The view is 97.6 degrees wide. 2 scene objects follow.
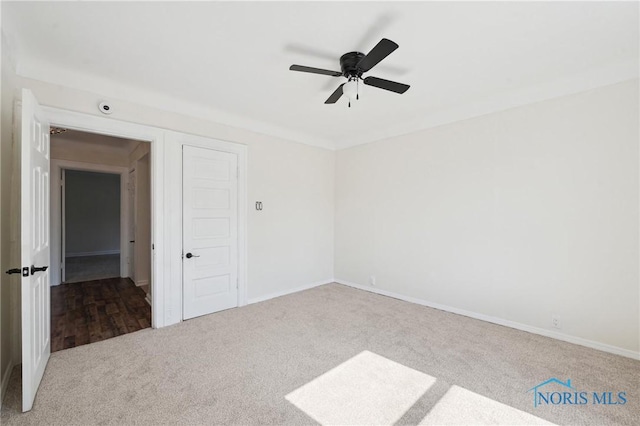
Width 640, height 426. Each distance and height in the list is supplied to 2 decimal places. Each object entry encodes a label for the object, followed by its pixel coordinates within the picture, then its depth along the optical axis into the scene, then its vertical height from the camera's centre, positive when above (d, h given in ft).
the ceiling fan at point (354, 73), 6.89 +3.60
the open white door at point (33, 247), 5.92 -0.88
